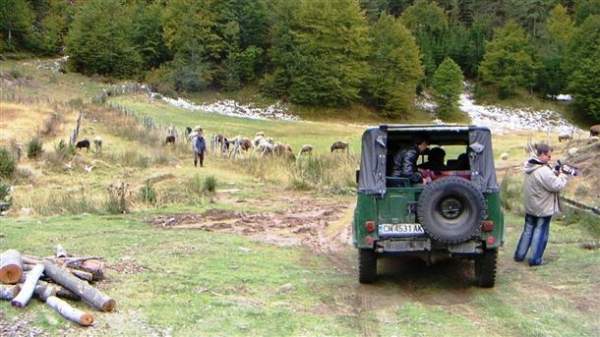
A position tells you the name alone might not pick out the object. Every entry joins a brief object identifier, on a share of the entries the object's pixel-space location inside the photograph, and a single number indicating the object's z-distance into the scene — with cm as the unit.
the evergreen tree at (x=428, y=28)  9475
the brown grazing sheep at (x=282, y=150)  2806
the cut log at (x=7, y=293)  719
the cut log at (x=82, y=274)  816
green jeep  892
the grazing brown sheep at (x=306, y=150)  3055
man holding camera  1067
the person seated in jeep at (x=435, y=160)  1100
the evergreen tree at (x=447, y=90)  7944
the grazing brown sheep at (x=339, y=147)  3182
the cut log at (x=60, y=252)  923
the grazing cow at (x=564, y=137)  3994
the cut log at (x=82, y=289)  742
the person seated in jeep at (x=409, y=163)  1007
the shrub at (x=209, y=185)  1991
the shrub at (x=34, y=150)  2577
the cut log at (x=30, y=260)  796
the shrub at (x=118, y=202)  1620
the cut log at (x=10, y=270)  743
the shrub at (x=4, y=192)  1716
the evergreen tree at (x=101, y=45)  7962
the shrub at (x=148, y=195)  1750
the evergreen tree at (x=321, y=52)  7700
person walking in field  2689
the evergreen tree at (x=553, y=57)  8944
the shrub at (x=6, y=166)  2142
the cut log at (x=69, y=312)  694
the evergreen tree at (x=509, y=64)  8725
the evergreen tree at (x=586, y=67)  8238
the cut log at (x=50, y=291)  730
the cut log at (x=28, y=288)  707
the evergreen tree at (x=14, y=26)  8919
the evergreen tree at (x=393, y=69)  7831
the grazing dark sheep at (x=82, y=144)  2814
